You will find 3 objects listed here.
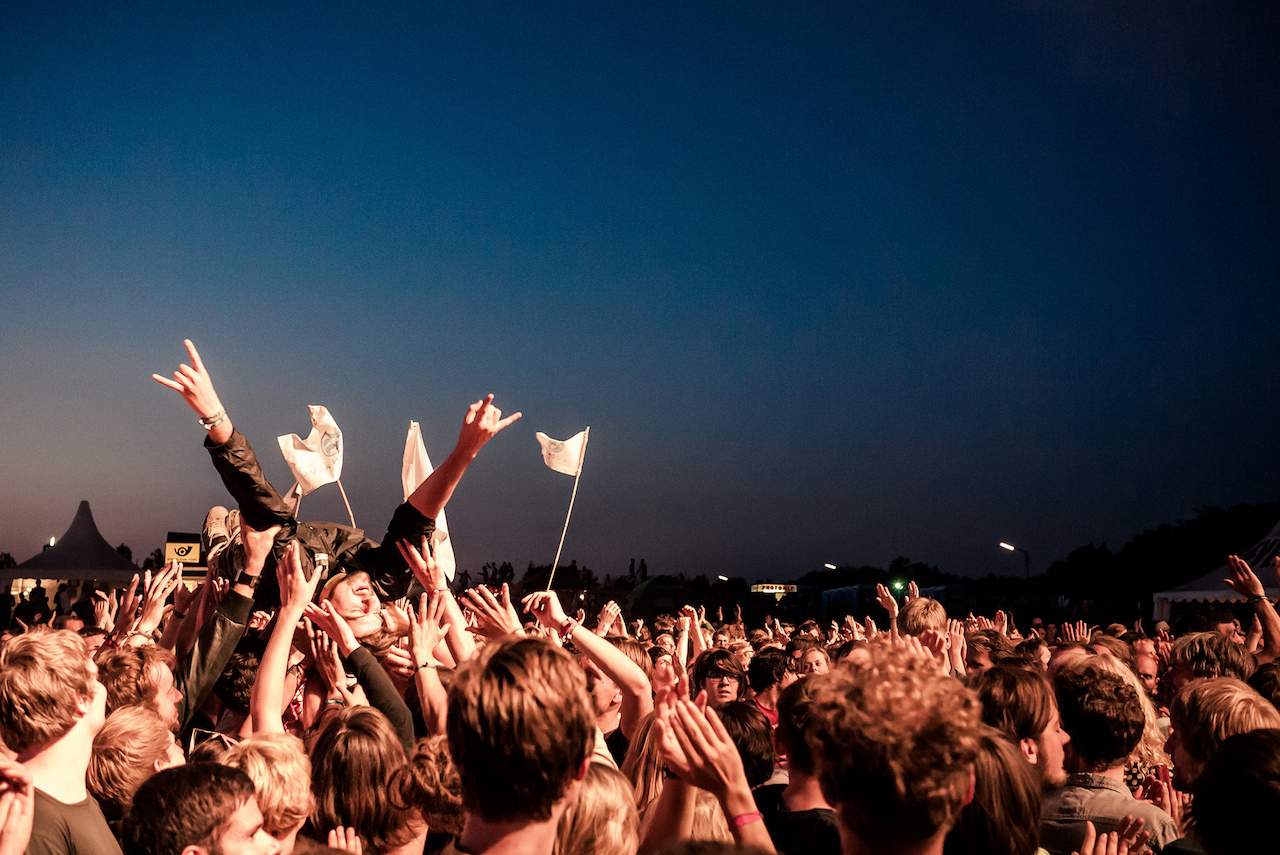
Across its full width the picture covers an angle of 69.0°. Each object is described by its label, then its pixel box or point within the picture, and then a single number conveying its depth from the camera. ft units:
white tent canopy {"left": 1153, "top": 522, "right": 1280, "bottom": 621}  64.90
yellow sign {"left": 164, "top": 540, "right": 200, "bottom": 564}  51.70
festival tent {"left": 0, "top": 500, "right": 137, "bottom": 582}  72.90
